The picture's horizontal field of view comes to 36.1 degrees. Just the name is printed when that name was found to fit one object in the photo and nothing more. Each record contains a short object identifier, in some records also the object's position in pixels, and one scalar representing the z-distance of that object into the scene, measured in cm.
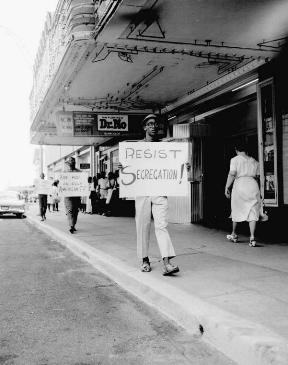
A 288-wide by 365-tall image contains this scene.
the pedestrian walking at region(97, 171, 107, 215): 1784
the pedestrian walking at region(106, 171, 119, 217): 1698
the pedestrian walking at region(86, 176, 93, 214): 2119
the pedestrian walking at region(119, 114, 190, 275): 533
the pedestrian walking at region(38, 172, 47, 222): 1692
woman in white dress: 770
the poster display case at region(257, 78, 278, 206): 866
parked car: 2155
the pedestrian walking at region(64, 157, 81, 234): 1113
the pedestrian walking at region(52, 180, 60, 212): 1821
